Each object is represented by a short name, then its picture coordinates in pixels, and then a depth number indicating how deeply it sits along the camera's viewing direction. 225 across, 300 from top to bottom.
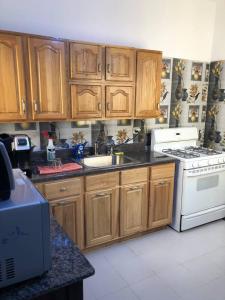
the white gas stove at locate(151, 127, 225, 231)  2.73
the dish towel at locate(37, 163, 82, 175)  2.17
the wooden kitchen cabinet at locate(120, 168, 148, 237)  2.47
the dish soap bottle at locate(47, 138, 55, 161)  2.47
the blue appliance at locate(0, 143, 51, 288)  0.80
